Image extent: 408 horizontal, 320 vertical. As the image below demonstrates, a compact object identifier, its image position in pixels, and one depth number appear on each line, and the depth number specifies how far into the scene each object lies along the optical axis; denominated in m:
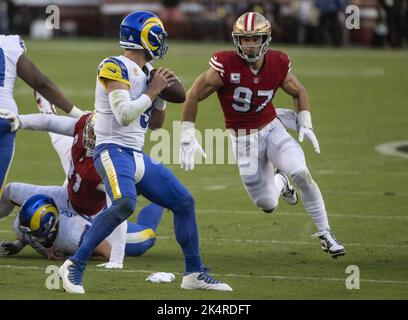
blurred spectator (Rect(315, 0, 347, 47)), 28.94
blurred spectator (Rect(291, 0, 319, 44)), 31.39
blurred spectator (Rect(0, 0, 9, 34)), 35.03
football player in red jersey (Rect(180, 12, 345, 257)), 8.41
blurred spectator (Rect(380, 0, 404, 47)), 28.59
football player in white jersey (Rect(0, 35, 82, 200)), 7.95
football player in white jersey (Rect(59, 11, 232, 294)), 7.02
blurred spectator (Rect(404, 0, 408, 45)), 30.42
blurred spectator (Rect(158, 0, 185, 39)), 34.31
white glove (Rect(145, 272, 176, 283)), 7.52
